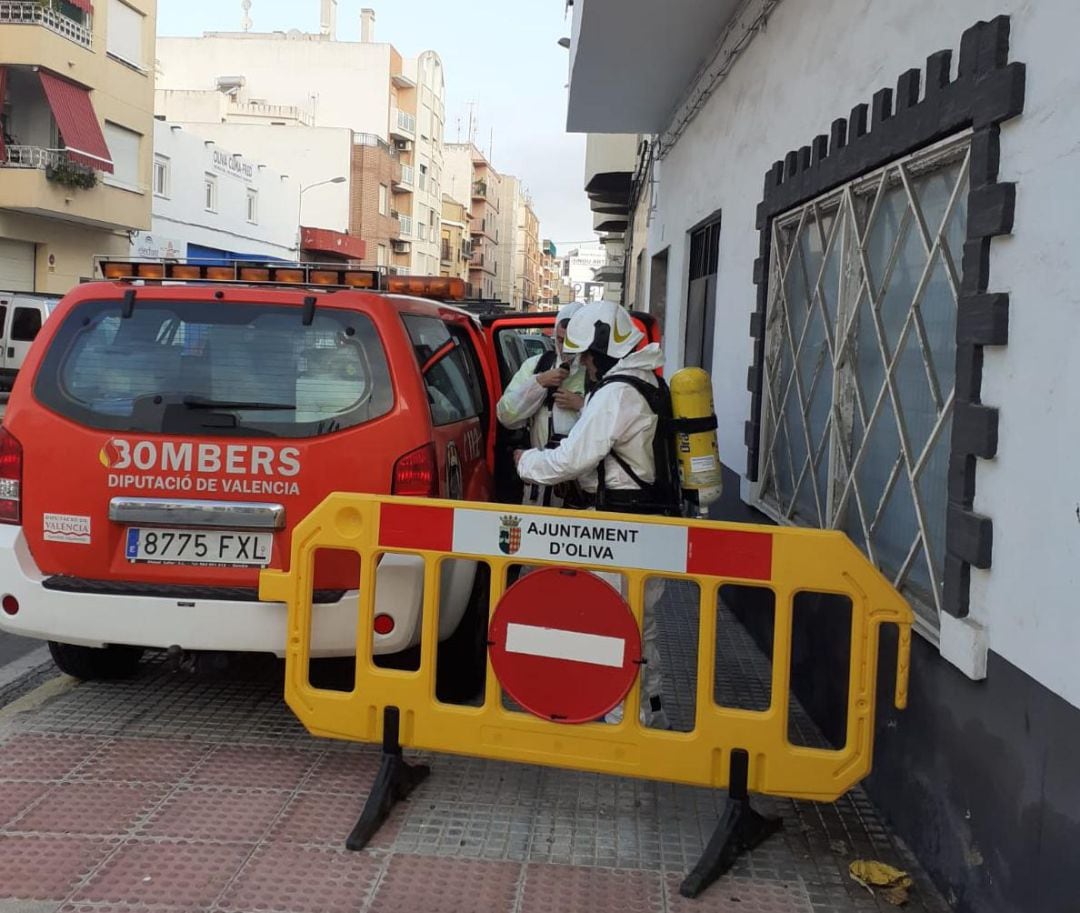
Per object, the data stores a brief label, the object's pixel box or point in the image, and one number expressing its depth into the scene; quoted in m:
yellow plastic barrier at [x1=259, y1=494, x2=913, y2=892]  3.32
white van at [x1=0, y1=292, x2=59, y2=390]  17.17
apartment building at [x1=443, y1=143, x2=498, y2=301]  89.19
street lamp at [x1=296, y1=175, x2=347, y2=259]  41.59
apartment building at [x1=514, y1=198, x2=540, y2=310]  115.00
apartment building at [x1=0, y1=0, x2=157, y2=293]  23.31
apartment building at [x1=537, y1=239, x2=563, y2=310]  140.38
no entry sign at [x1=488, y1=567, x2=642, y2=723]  3.55
